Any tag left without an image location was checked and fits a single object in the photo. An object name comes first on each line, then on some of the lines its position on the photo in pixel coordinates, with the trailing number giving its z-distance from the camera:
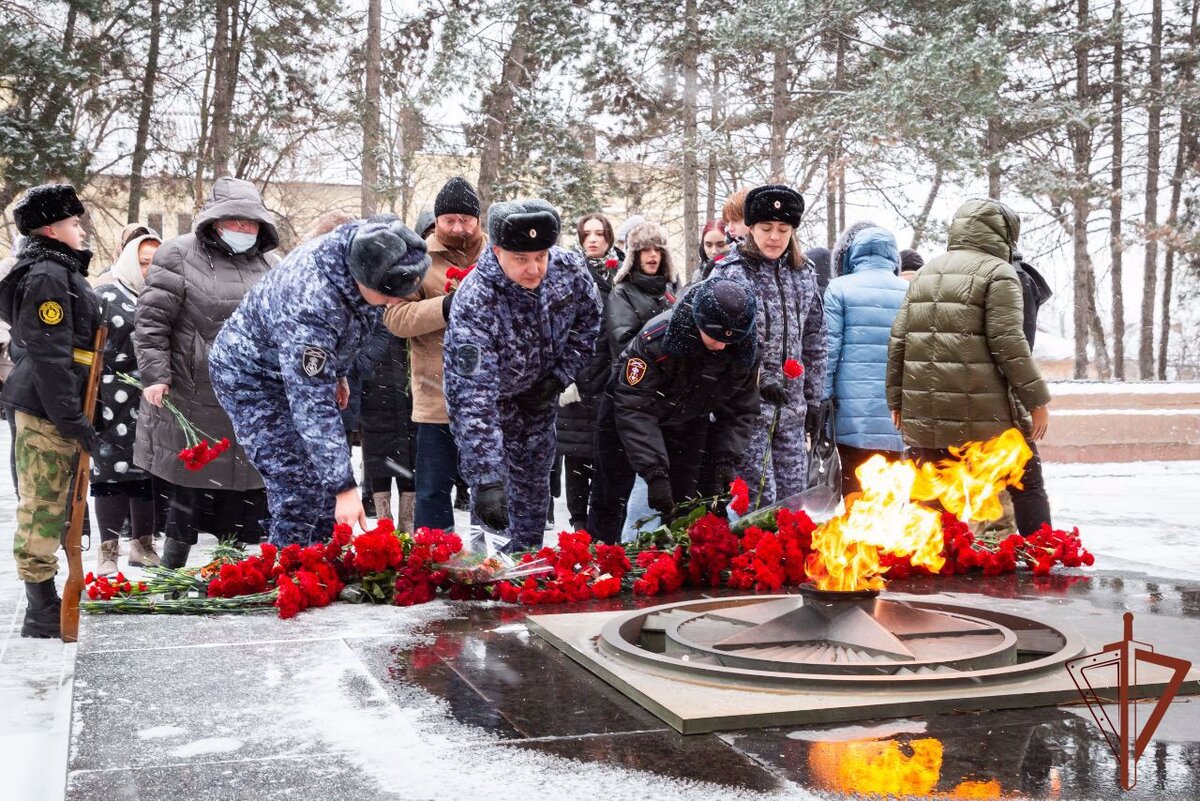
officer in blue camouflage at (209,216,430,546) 4.42
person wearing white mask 5.96
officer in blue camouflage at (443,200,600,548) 5.04
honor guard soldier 5.25
